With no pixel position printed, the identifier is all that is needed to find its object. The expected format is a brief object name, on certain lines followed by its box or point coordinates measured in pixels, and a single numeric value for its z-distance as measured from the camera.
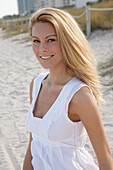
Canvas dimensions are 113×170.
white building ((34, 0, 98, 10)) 69.88
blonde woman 1.20
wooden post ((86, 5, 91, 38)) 11.35
